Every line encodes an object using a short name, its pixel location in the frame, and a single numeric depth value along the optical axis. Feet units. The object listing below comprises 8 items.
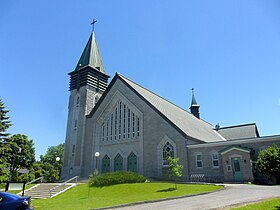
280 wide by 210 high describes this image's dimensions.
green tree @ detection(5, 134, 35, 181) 149.89
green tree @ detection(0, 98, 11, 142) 94.83
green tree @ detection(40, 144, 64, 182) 174.43
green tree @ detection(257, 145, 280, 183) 69.97
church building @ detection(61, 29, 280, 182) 82.33
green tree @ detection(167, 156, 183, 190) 67.10
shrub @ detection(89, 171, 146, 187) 76.95
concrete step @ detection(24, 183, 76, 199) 73.46
